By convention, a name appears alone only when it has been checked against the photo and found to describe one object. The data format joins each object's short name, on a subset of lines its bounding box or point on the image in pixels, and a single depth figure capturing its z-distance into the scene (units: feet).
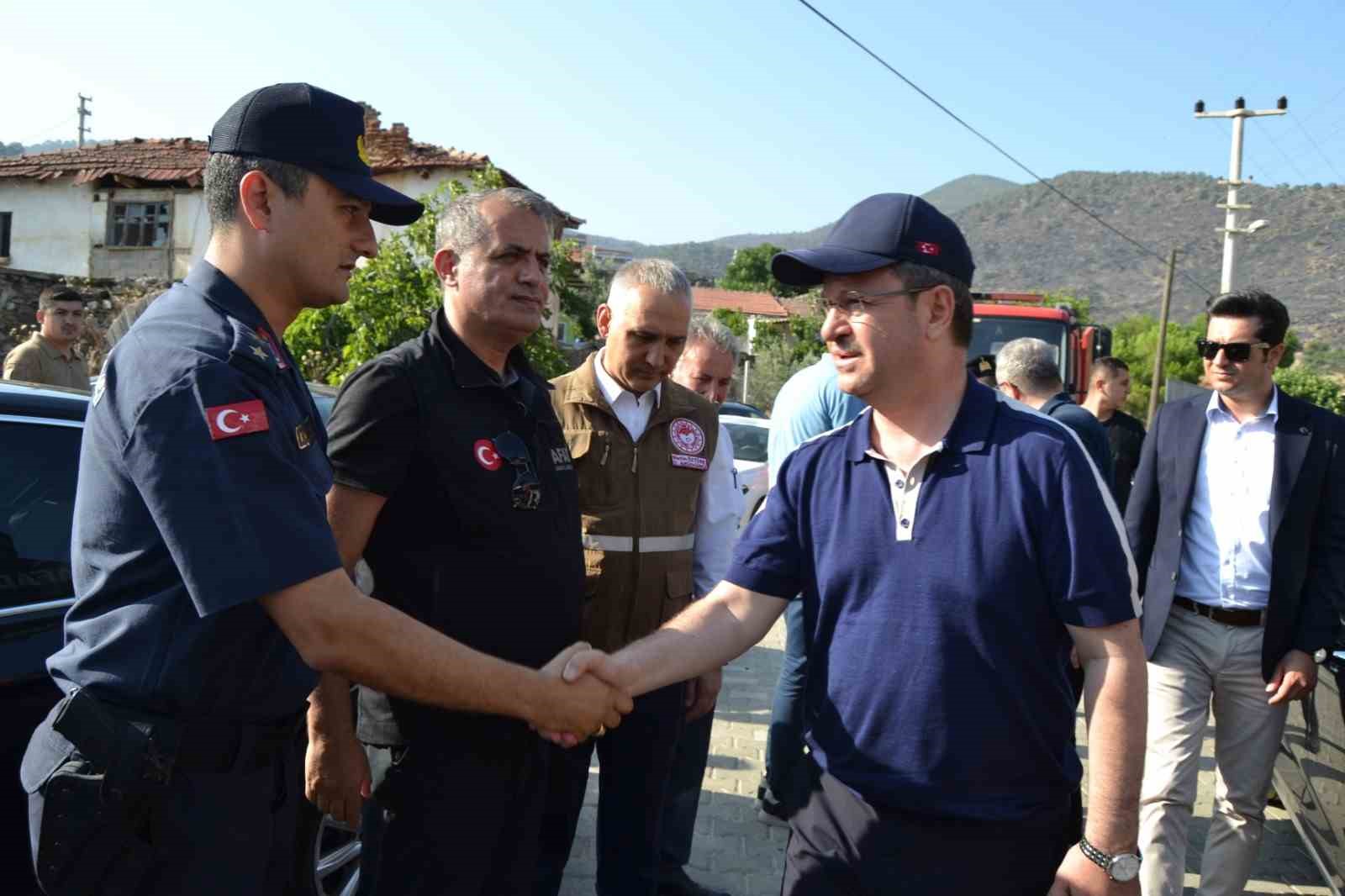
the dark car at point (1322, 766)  11.57
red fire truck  44.06
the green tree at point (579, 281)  46.37
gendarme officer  5.60
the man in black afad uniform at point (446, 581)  7.70
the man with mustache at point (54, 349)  22.65
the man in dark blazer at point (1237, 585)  11.69
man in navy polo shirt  6.23
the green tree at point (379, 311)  34.86
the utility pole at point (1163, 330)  109.40
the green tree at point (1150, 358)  182.91
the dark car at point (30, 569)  7.99
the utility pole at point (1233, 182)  91.66
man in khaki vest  10.46
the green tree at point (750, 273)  284.61
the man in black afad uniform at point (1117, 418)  24.32
